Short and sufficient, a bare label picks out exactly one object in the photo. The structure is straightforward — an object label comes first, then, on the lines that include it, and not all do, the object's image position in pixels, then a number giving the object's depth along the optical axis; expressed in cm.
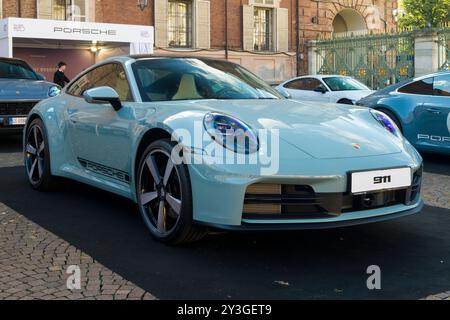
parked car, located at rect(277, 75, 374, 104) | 1673
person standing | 1620
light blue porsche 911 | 374
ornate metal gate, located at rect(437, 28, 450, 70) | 2144
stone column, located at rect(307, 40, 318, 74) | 2805
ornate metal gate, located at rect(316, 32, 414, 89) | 2309
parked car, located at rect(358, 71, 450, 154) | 824
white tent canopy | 1609
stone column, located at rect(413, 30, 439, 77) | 2159
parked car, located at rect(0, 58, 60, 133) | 974
